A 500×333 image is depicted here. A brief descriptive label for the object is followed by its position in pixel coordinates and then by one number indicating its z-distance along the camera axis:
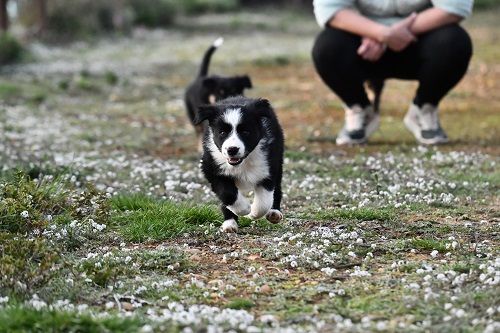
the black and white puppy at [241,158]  10.18
